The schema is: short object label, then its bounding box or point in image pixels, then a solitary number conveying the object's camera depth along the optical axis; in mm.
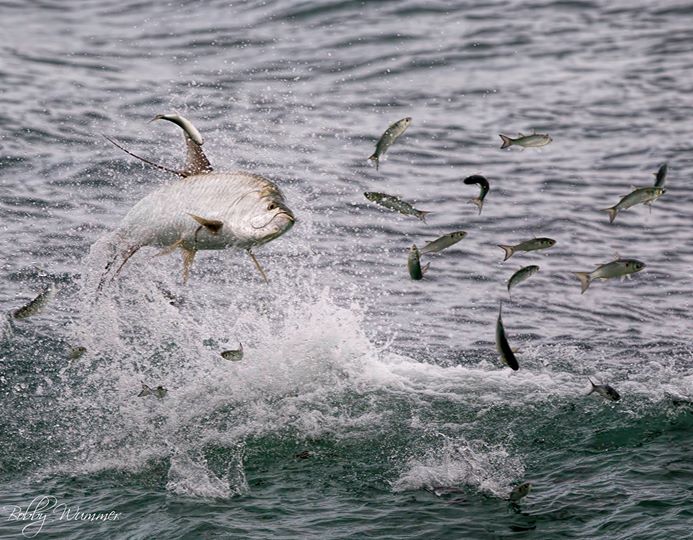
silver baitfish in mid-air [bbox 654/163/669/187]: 19859
